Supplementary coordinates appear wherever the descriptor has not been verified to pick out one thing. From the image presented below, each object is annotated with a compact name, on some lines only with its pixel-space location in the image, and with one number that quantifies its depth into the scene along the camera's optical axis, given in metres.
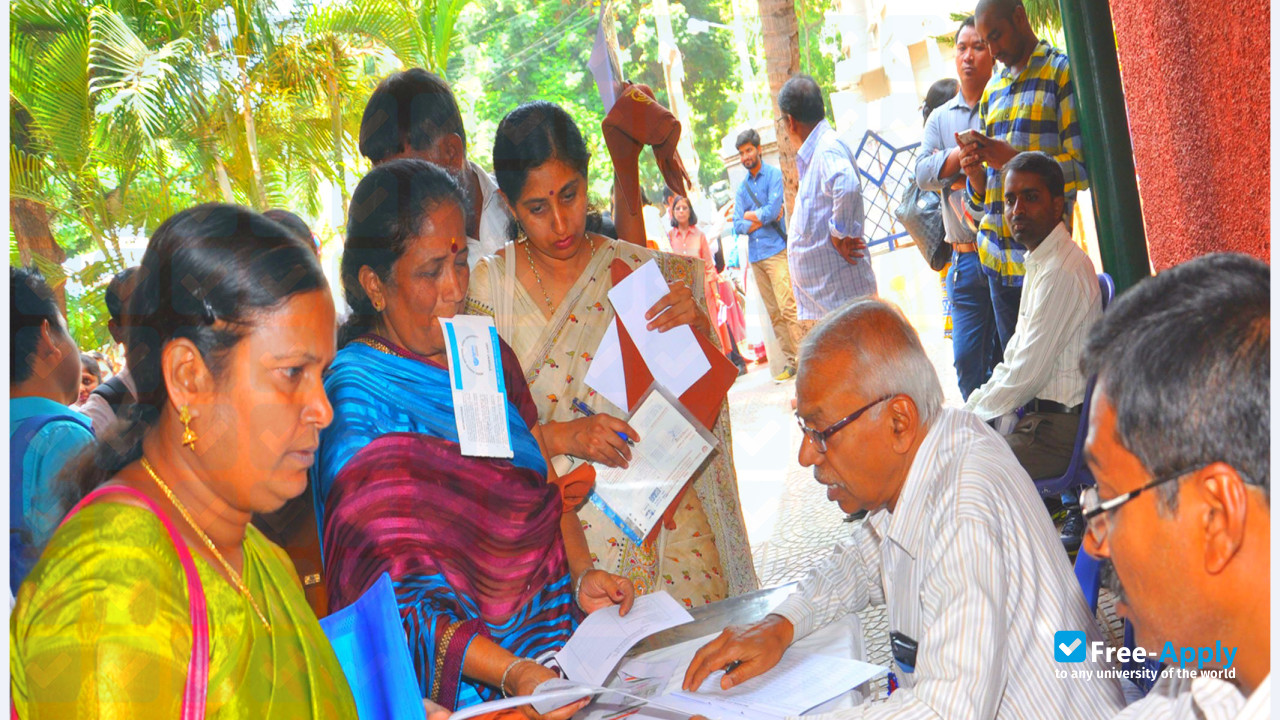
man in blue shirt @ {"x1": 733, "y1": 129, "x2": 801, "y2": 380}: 8.56
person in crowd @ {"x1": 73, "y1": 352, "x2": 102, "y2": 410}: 4.24
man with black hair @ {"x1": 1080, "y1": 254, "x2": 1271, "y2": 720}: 0.88
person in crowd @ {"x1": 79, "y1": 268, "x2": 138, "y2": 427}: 1.33
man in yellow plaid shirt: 4.00
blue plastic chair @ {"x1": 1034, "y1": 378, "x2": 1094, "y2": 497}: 3.09
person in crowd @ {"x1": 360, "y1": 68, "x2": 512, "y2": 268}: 3.00
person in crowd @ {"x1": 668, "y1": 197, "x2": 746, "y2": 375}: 10.09
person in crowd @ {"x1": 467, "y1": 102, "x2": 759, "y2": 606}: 2.47
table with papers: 1.48
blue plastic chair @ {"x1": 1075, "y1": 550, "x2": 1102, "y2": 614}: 1.87
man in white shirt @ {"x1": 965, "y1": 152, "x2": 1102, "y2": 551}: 3.48
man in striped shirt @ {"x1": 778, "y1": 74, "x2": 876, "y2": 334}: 5.59
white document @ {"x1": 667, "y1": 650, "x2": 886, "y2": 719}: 1.48
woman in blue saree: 1.83
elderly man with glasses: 1.40
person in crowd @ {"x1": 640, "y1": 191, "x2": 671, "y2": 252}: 9.56
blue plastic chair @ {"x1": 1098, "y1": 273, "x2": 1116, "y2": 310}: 3.65
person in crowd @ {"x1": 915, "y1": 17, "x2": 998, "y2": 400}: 4.68
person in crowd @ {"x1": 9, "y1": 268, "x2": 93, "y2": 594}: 2.04
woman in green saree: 1.06
